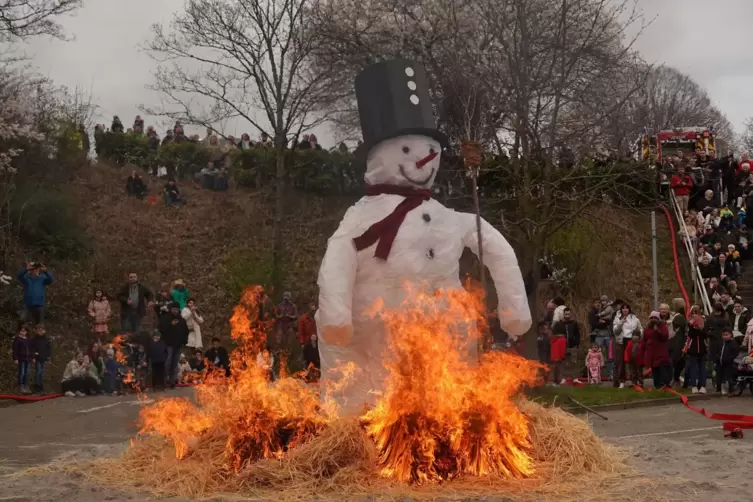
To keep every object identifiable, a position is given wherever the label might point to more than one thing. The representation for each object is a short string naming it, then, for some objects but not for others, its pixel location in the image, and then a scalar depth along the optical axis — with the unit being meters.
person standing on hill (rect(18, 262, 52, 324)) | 18.41
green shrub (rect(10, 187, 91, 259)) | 22.69
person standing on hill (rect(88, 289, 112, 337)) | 18.62
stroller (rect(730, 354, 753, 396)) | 15.81
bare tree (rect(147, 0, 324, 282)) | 22.72
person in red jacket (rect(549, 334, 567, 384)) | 17.53
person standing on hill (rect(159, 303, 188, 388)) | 17.38
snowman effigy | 8.75
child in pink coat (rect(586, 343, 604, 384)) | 17.95
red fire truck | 28.42
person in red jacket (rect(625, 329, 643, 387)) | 16.89
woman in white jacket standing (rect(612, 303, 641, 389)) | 17.48
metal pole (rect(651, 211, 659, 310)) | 20.56
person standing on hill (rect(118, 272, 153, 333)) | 19.38
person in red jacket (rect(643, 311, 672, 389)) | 16.48
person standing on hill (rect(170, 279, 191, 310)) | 18.84
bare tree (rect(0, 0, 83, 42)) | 18.98
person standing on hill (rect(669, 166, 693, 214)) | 24.22
